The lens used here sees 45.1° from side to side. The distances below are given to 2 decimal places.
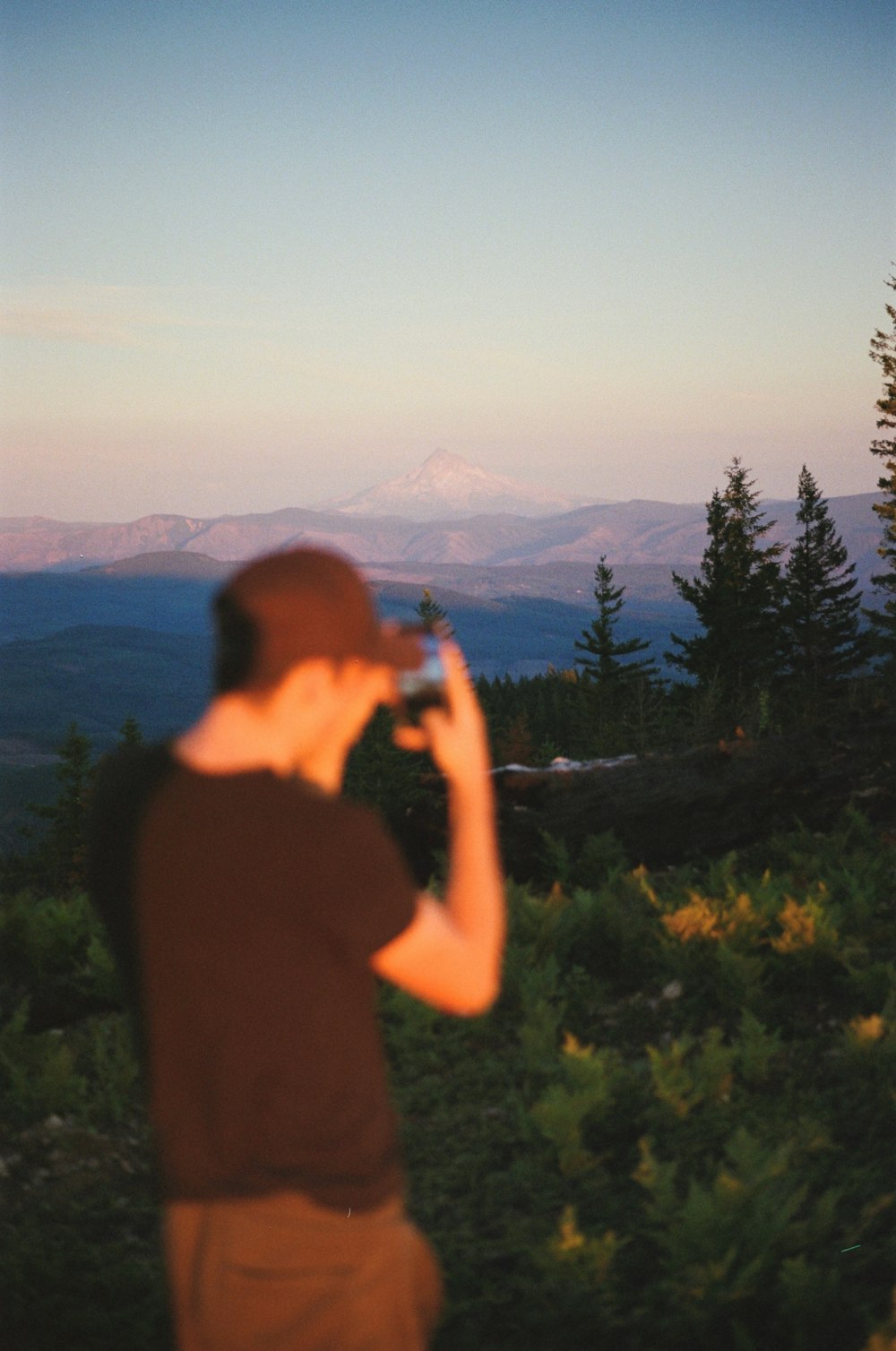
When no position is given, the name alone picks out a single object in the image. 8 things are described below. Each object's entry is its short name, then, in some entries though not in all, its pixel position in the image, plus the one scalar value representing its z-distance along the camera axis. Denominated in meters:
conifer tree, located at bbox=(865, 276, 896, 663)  54.69
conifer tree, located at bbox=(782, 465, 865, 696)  65.06
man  1.77
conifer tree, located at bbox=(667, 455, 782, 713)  61.38
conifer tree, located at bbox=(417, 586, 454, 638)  47.79
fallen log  8.72
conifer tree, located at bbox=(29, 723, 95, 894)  36.84
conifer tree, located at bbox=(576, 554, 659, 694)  61.78
